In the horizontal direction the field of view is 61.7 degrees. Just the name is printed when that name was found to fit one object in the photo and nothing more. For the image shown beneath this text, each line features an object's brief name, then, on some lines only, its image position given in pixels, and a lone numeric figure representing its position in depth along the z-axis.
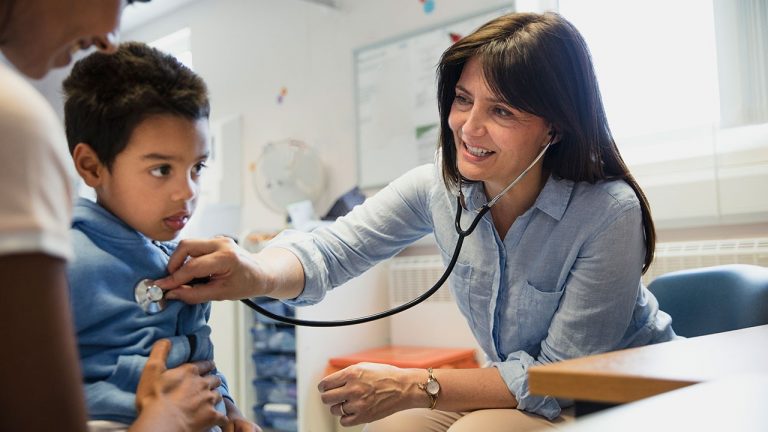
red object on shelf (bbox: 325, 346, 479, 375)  2.52
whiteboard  3.10
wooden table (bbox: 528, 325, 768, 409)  0.64
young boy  0.92
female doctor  1.18
